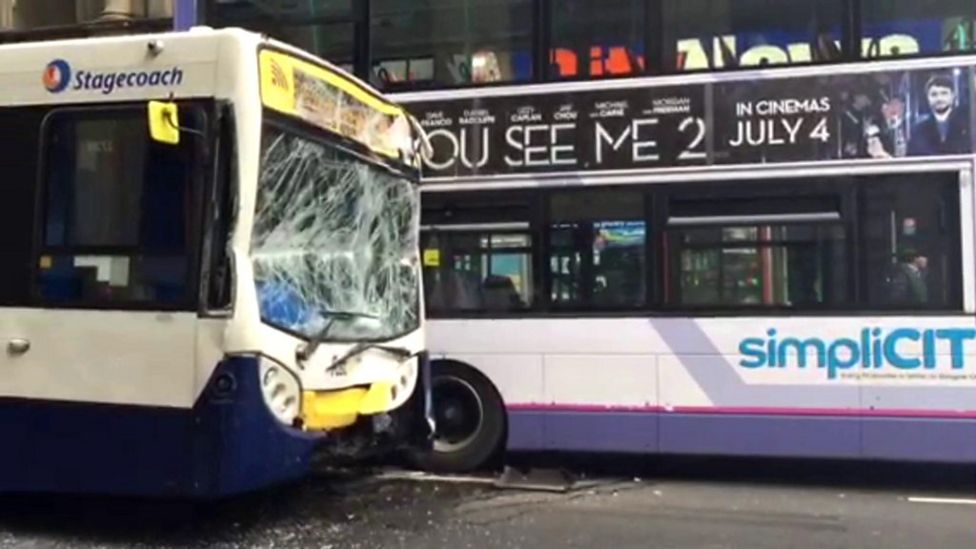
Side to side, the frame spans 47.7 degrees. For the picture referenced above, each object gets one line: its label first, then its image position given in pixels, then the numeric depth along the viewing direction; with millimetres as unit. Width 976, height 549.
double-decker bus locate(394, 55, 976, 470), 7965
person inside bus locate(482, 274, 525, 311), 8805
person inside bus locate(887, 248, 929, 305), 7980
